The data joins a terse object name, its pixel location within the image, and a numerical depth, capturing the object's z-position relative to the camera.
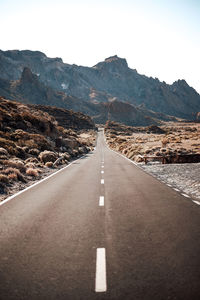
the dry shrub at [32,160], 22.34
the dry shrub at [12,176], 13.69
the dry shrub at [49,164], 23.22
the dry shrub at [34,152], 26.78
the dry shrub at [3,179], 12.52
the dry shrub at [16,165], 16.49
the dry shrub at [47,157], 25.08
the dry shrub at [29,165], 19.52
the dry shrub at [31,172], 16.57
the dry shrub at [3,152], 20.30
